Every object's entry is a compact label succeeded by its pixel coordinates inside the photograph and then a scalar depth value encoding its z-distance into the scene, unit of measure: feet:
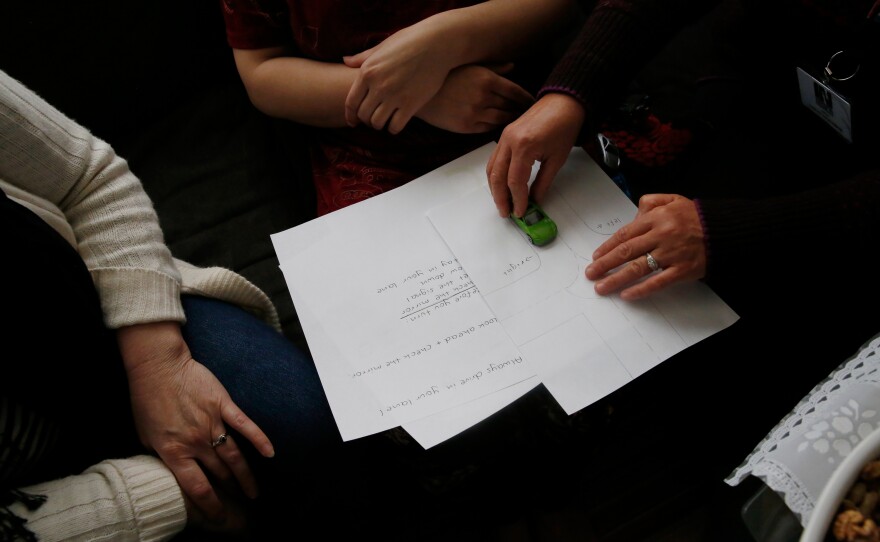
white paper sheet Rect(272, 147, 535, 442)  2.15
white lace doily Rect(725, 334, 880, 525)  1.55
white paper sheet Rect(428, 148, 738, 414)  2.11
